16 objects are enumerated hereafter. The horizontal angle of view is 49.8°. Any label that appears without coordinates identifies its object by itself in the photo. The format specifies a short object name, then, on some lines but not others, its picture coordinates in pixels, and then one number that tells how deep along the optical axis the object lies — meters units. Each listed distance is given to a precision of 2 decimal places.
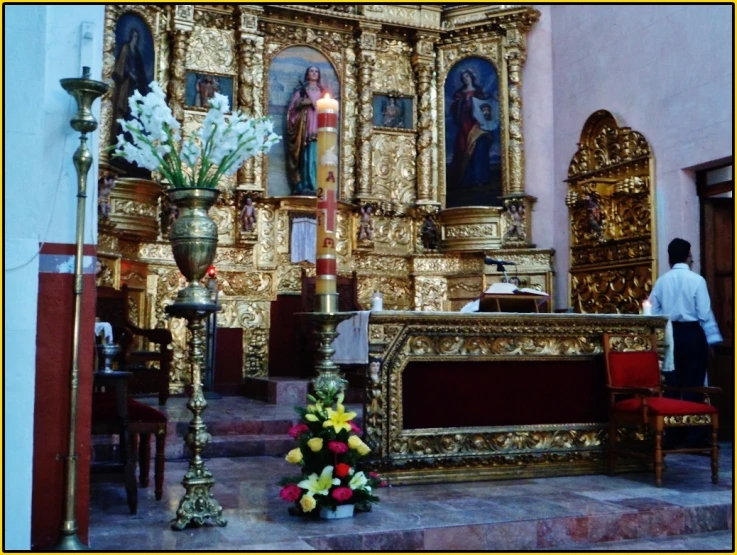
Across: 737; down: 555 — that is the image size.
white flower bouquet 3.66
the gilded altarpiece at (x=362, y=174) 9.59
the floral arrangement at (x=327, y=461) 3.77
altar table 4.77
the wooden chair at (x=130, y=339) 7.27
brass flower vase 3.66
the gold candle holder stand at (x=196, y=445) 3.60
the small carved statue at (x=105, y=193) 8.33
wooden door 6.70
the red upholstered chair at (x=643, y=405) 4.71
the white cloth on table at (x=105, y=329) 6.68
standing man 5.89
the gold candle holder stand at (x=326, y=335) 3.74
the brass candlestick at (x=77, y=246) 3.11
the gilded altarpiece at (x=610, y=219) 8.16
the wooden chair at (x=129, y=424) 3.93
